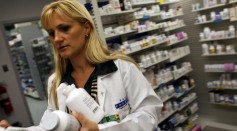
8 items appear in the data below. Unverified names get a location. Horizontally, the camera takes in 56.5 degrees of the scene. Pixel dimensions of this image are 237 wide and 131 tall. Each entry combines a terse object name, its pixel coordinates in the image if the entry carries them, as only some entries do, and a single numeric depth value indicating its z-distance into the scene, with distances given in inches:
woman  47.0
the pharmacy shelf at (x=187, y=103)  166.9
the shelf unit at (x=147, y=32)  103.1
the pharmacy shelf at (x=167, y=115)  145.0
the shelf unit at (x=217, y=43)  155.3
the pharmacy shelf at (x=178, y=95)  163.1
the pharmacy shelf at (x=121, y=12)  108.7
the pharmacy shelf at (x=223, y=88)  159.2
